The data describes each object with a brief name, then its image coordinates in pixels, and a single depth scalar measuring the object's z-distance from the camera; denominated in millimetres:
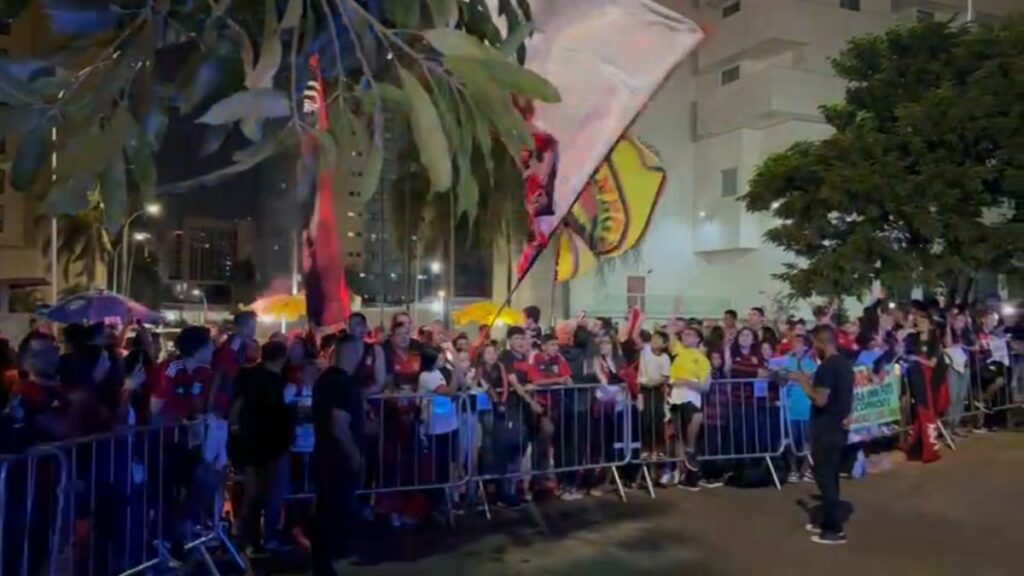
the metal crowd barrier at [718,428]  10289
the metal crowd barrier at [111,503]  5082
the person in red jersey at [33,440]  5031
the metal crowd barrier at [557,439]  9398
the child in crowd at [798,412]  10617
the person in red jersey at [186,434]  6684
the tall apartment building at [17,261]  36094
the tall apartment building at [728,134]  33469
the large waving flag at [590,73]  4512
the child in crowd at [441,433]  8727
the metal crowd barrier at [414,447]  8523
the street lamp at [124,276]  28475
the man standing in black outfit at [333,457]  6367
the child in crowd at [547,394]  9594
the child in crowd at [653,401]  10320
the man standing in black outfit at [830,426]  7902
